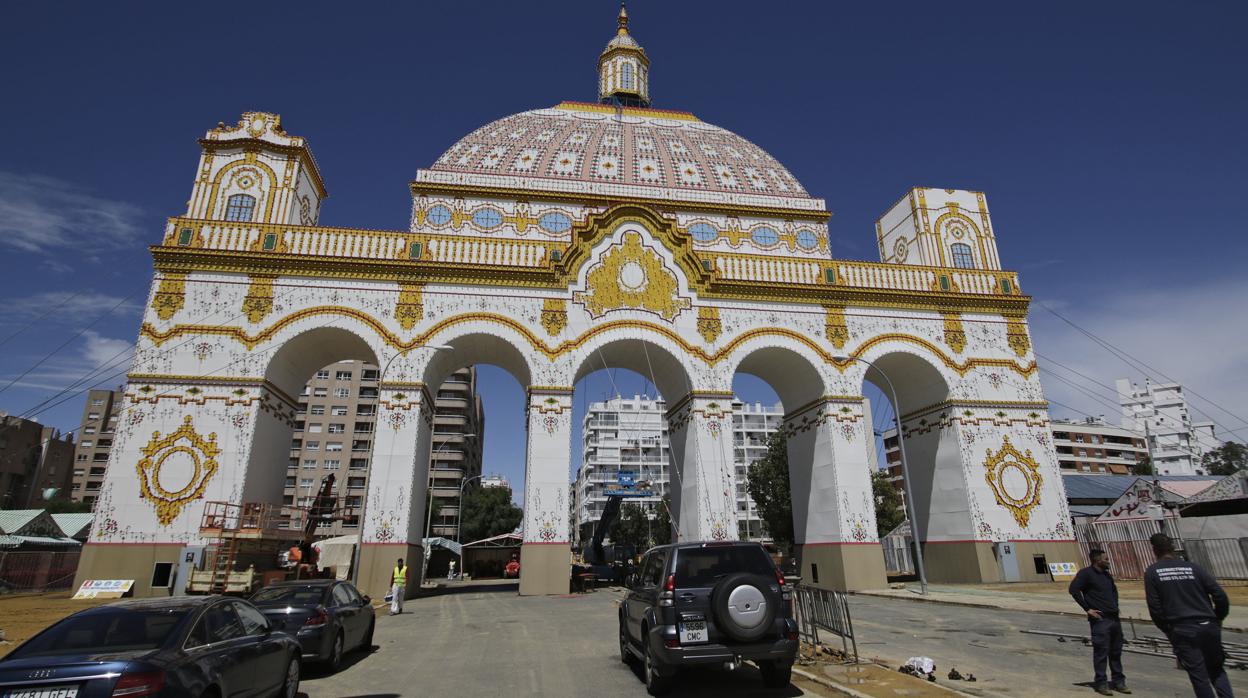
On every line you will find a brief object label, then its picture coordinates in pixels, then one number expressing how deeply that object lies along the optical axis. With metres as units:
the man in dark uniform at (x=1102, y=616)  8.30
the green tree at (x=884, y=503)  51.47
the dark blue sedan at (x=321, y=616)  10.67
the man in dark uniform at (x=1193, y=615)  6.69
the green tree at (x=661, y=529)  81.69
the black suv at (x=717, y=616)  8.06
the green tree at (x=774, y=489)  47.28
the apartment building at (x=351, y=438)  75.50
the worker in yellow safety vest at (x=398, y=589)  20.16
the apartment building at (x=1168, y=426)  101.25
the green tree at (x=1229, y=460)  82.27
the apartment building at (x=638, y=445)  97.31
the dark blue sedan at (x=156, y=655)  5.40
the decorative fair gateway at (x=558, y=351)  25.02
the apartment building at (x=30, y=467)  67.94
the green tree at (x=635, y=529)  83.94
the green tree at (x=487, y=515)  65.19
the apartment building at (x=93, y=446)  87.12
